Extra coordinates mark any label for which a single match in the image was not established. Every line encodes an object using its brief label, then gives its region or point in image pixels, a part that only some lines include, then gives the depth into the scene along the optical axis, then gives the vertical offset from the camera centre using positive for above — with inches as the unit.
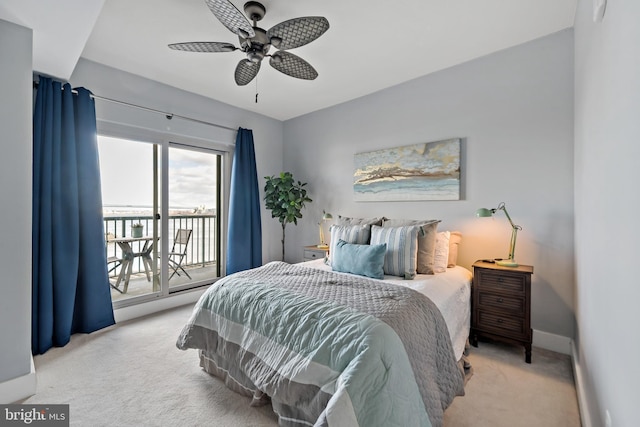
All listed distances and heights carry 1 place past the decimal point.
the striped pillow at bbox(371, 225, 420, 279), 95.1 -13.4
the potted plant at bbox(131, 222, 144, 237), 136.7 -9.4
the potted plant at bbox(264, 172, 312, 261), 159.0 +7.7
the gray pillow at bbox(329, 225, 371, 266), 109.0 -9.2
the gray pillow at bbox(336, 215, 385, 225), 119.0 -4.1
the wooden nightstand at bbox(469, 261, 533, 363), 88.9 -30.1
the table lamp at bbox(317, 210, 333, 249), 149.3 -7.9
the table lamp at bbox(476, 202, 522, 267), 94.6 -8.8
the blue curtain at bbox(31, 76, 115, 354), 95.9 -4.4
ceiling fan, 67.8 +46.5
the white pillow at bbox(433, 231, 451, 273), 101.6 -15.3
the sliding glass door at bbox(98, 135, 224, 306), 127.4 +1.1
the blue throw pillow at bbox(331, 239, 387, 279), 93.9 -16.4
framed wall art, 115.5 +17.6
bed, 48.3 -28.4
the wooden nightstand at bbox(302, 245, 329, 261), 146.9 -22.2
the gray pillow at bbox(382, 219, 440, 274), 98.7 -12.5
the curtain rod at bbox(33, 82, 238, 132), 113.1 +45.5
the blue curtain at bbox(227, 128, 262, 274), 155.6 +0.0
